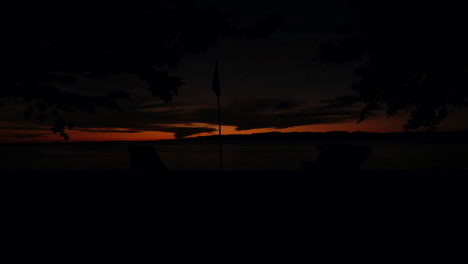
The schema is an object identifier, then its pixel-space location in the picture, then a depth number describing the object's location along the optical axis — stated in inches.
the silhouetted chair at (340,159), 350.0
